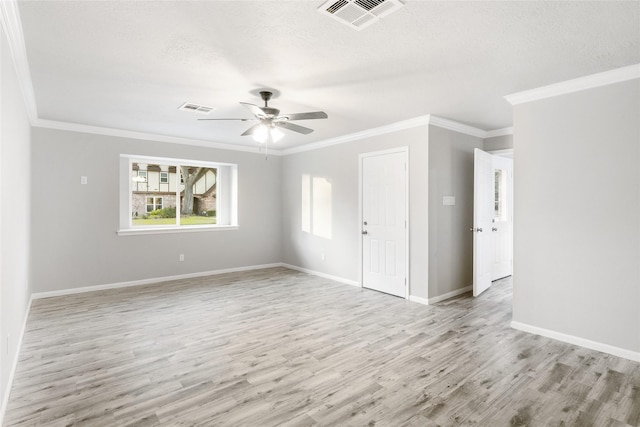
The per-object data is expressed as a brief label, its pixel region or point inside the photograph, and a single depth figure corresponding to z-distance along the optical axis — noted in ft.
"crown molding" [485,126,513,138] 16.73
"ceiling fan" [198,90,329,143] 11.00
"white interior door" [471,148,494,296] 15.51
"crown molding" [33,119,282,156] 15.87
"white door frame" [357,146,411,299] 15.75
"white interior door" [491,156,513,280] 19.15
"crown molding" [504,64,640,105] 9.62
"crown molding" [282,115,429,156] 15.10
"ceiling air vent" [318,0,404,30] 6.63
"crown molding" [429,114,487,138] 14.96
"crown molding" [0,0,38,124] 6.71
